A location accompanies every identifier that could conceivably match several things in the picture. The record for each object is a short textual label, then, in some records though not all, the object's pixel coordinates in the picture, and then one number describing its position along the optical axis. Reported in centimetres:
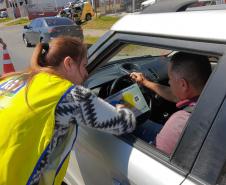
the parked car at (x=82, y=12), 2958
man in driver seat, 173
